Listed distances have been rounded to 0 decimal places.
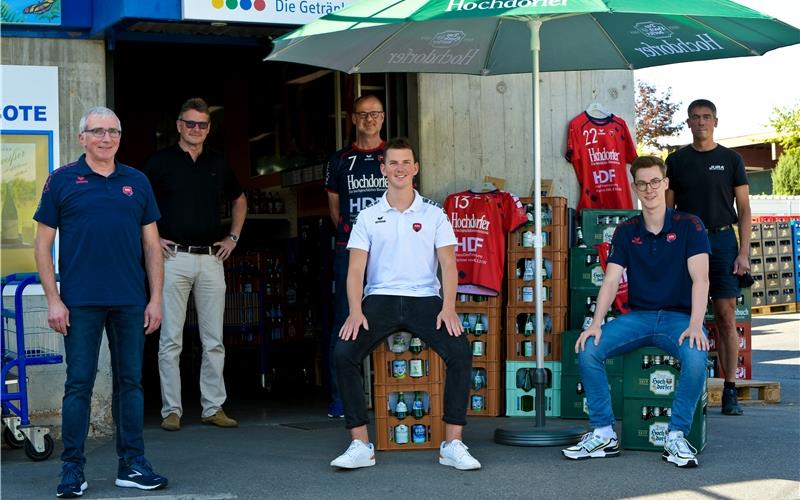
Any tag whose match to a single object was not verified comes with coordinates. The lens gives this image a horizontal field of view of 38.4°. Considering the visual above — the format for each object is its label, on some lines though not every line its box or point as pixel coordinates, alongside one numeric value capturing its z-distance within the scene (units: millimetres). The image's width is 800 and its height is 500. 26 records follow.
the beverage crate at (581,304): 8680
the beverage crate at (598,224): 8797
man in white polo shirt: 6574
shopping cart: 6781
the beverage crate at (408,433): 7066
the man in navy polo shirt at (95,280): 5773
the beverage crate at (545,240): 8703
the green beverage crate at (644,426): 6910
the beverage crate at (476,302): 8695
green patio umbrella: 6715
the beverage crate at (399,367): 7043
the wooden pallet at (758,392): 9945
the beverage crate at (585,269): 8668
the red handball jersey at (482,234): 8656
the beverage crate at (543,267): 8688
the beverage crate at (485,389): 8664
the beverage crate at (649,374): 6910
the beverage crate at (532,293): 8672
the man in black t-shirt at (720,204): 8688
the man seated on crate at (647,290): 6711
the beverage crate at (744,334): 10188
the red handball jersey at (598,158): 9422
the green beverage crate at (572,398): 8430
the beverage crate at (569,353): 8375
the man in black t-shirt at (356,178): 8250
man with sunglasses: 8047
